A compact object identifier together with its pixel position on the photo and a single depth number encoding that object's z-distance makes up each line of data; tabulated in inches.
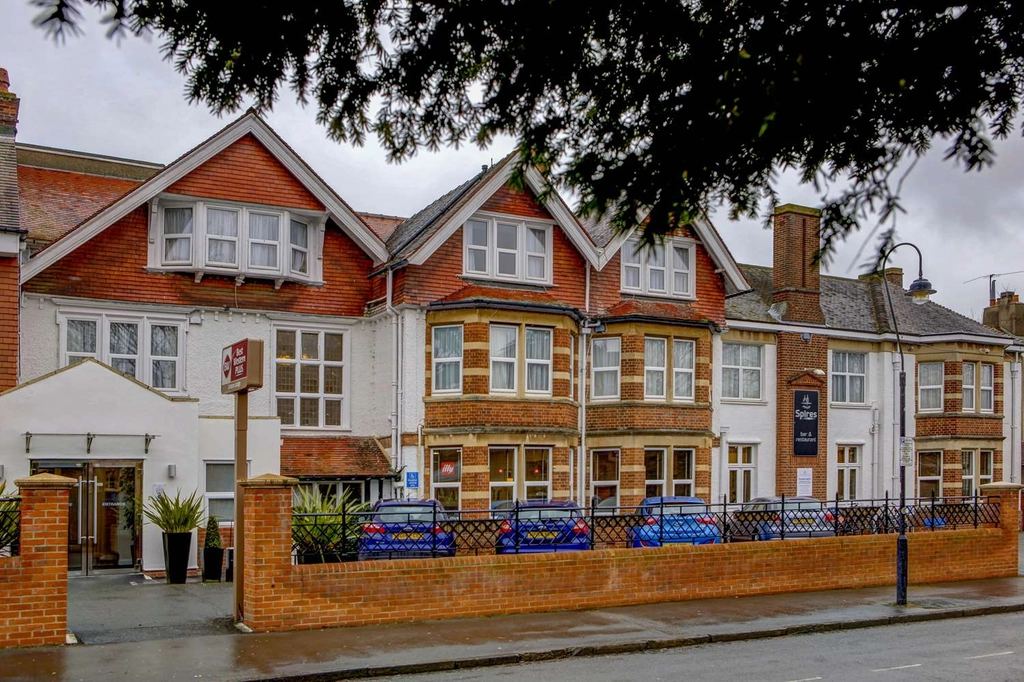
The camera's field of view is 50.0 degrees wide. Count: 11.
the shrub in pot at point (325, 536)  632.4
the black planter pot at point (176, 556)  780.6
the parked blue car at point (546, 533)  725.9
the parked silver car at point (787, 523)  818.2
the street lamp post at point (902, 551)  736.3
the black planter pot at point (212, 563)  784.3
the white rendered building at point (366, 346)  844.0
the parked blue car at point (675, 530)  781.9
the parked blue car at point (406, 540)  673.0
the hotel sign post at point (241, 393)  596.4
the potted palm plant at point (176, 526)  781.3
